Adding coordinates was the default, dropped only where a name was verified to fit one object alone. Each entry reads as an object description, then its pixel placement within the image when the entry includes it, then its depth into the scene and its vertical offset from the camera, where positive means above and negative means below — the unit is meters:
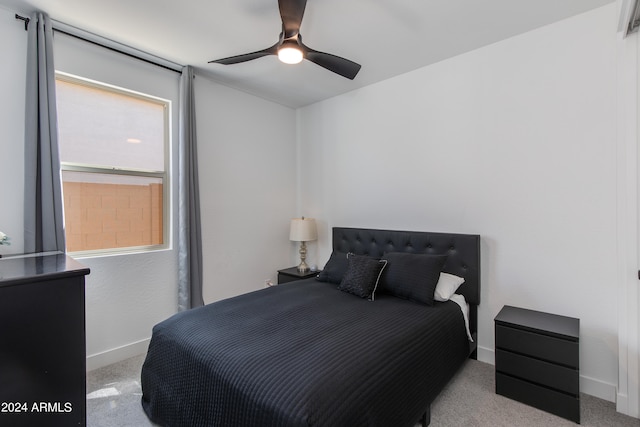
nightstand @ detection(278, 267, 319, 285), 3.62 -0.77
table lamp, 3.79 -0.26
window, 2.52 +0.43
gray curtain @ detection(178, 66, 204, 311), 2.99 +0.05
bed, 1.33 -0.76
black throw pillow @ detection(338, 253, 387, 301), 2.60 -0.58
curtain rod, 2.34 +1.43
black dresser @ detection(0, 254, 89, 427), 1.28 -0.59
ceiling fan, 1.79 +1.11
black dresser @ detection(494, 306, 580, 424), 1.92 -1.02
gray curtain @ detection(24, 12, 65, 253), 2.18 +0.48
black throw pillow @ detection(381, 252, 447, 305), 2.44 -0.56
